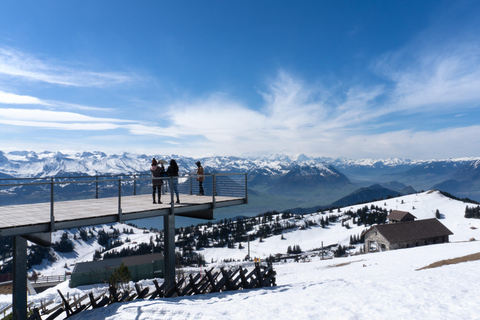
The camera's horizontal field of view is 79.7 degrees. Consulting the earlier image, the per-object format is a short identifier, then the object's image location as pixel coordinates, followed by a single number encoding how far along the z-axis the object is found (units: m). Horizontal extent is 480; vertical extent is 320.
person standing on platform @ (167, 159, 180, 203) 16.08
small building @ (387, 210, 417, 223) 93.88
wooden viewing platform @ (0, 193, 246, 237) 10.40
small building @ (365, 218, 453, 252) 61.72
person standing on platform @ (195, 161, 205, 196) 18.26
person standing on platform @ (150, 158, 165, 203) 15.12
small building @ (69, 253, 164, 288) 39.94
